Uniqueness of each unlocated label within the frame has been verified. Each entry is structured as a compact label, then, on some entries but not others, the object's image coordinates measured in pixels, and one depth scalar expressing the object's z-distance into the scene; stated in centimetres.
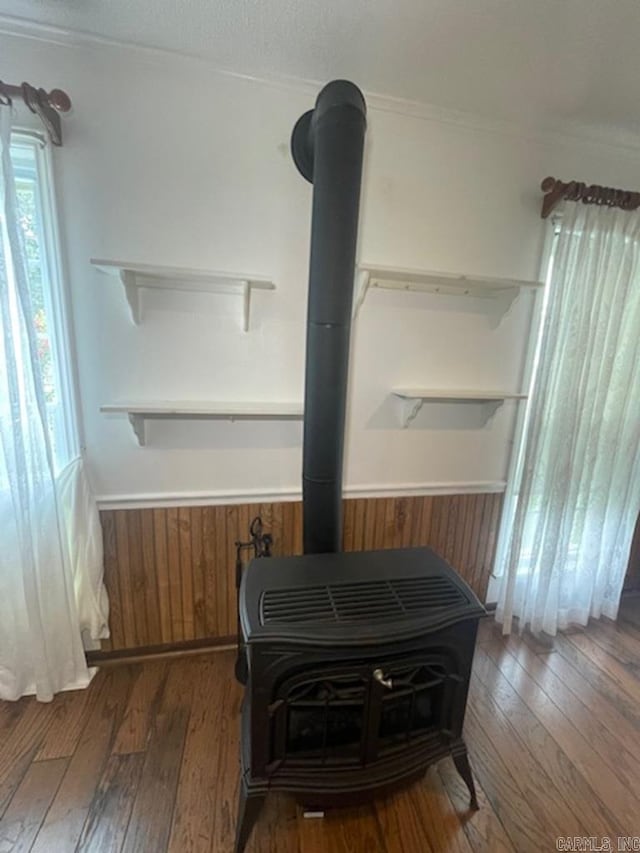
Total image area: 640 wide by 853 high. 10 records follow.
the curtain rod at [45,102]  125
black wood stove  110
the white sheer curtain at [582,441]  180
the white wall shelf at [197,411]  149
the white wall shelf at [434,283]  161
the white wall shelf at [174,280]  138
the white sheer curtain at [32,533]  134
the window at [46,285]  139
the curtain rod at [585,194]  170
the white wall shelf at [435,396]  175
